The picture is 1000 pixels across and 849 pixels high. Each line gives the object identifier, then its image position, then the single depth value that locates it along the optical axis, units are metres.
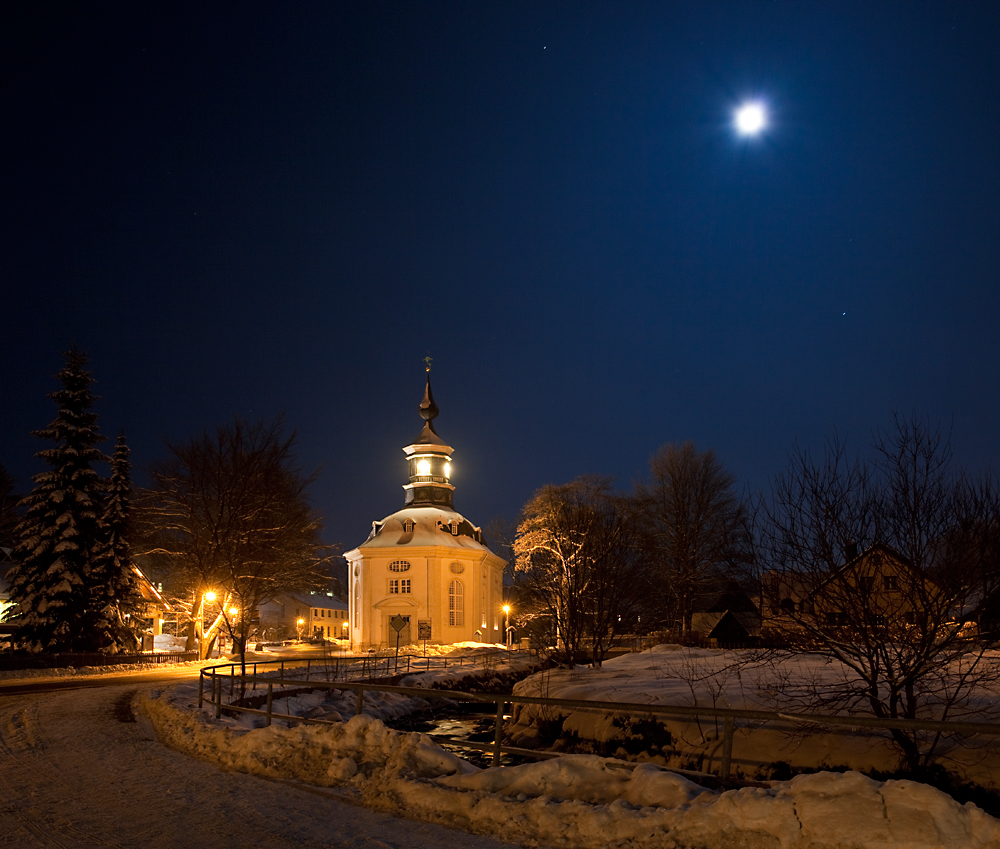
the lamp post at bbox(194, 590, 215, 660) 37.16
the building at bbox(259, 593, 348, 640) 79.63
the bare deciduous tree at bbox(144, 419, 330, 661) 34.72
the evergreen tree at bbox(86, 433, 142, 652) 33.25
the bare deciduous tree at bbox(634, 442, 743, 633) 41.66
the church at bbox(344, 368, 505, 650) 56.06
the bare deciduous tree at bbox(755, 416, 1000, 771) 9.62
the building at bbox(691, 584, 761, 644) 43.97
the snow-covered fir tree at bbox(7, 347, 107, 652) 31.08
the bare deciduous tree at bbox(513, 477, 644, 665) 26.95
